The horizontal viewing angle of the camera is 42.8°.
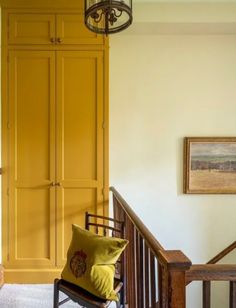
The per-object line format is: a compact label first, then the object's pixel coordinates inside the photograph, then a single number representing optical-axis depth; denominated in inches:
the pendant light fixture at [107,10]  65.6
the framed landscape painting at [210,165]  136.8
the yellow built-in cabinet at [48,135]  114.4
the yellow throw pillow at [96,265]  71.6
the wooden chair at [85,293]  71.3
